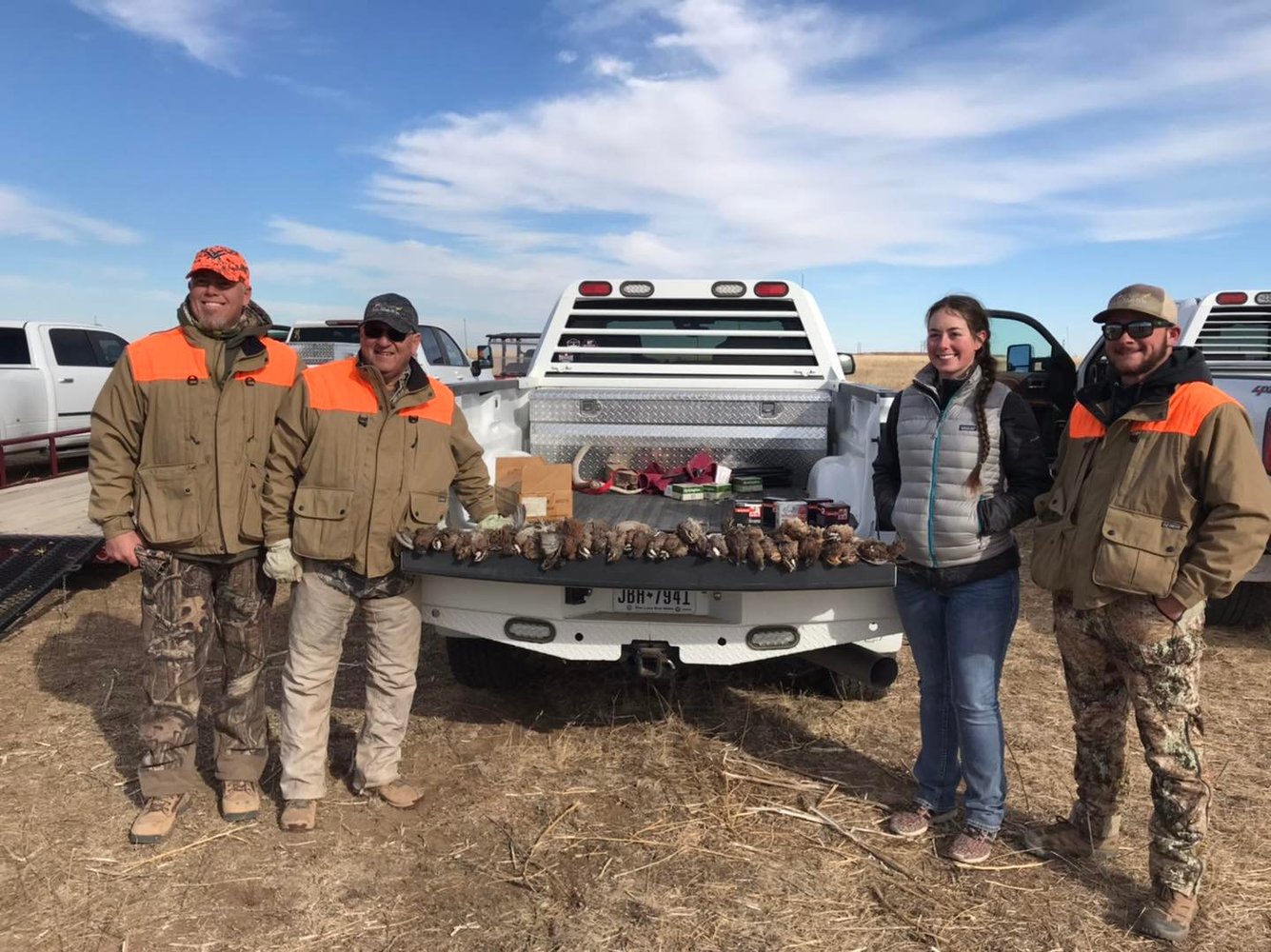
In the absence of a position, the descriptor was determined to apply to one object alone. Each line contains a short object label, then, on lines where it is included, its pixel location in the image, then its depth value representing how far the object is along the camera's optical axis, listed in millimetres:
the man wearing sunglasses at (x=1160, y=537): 2559
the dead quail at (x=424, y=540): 3338
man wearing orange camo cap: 3201
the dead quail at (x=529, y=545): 3375
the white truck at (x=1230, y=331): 7594
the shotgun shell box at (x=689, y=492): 4977
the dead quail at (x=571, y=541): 3334
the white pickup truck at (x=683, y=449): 3469
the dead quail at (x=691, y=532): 3295
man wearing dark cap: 3258
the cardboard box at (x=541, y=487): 4105
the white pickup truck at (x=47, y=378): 10688
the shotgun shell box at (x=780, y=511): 3783
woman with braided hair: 3055
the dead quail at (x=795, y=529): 3338
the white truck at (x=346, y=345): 12906
